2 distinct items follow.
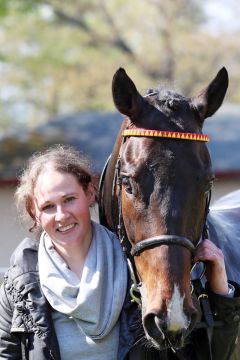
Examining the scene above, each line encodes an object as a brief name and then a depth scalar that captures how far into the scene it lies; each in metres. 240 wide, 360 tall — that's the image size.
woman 4.20
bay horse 3.89
